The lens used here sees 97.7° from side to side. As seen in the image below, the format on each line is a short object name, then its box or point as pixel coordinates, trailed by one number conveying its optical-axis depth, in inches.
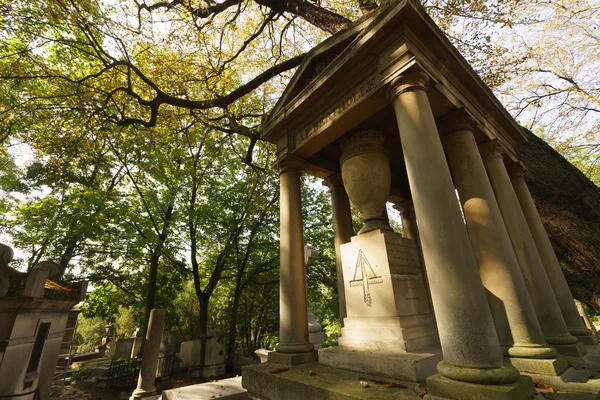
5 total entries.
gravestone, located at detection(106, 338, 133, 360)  608.4
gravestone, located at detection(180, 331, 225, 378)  447.5
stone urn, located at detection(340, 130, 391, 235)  168.4
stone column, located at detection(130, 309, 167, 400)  314.8
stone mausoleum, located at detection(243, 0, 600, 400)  100.7
